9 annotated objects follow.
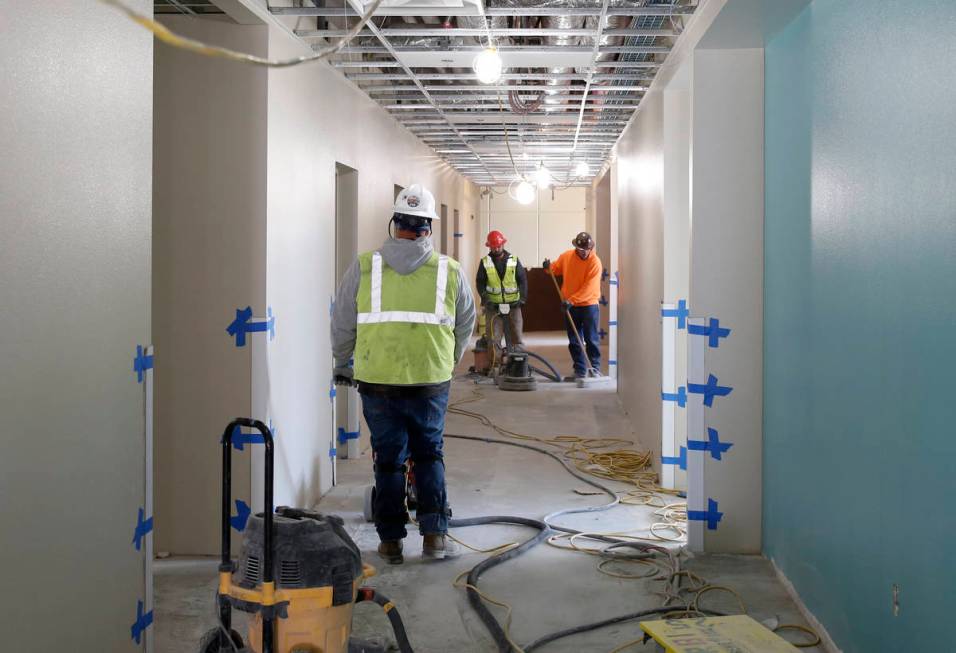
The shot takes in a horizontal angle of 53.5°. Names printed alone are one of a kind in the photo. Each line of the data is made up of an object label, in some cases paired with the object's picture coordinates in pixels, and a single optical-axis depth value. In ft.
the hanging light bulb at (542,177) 29.03
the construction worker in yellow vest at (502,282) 32.53
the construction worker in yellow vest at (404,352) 13.25
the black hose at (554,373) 32.89
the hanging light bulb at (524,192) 34.14
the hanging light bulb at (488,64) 14.29
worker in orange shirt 32.78
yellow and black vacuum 8.14
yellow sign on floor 9.29
